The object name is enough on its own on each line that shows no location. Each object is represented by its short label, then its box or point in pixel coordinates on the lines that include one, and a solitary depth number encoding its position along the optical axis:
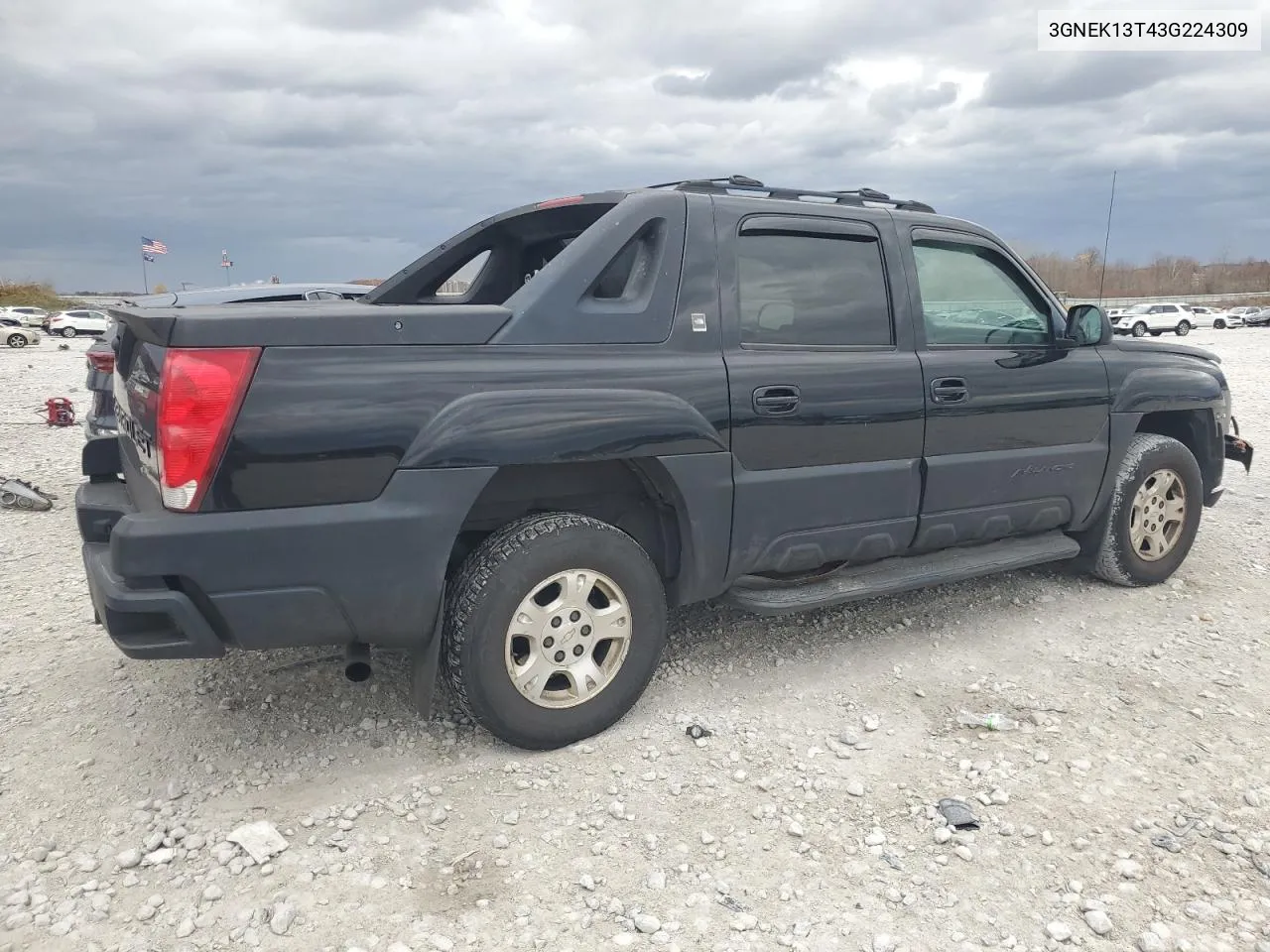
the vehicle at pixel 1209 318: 43.78
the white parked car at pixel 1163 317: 40.28
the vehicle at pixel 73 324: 37.16
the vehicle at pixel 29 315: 39.53
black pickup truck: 2.63
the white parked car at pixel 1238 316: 46.44
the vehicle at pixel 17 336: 31.25
